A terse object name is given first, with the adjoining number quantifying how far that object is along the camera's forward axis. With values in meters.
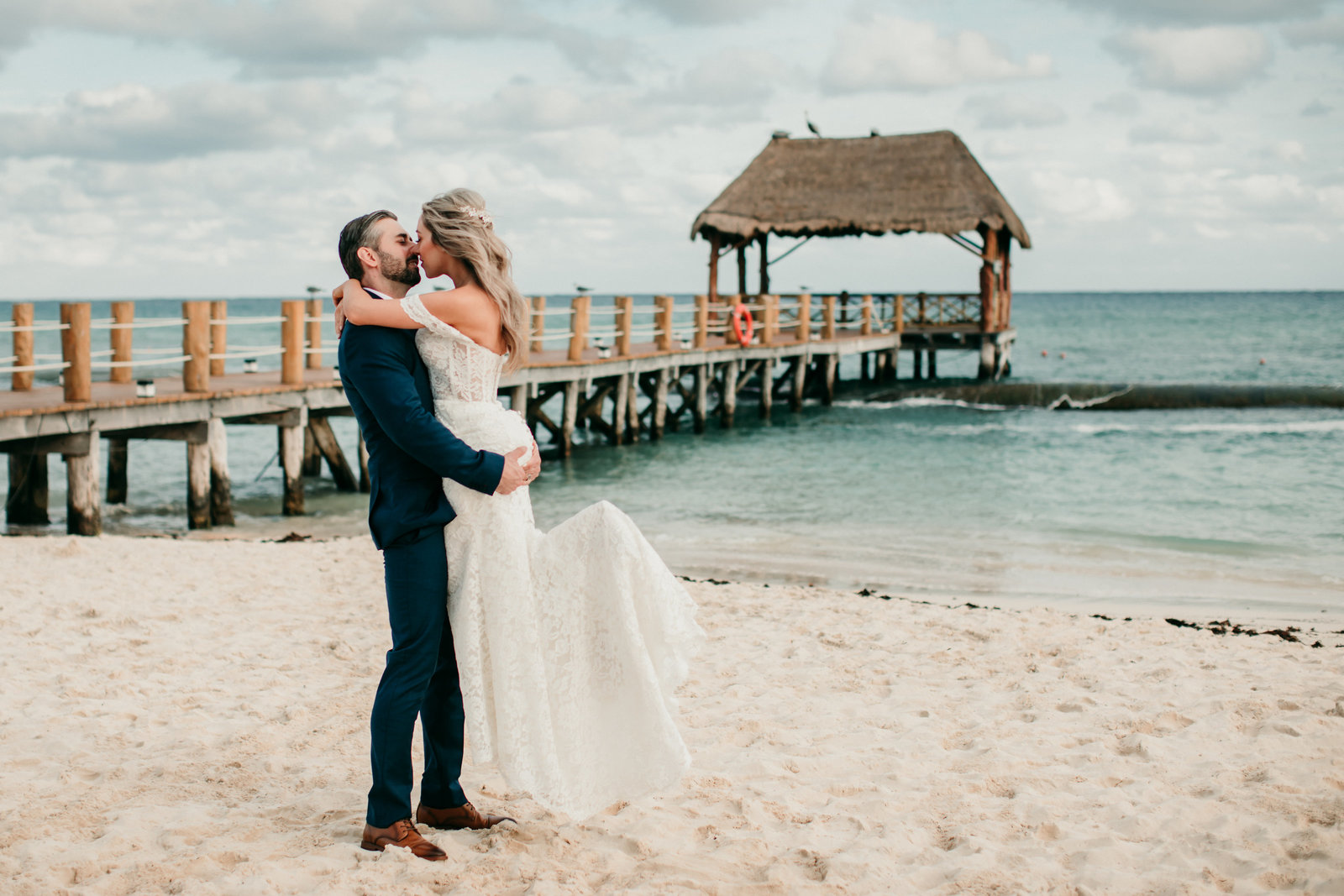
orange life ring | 20.31
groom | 2.70
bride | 2.80
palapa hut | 24.39
